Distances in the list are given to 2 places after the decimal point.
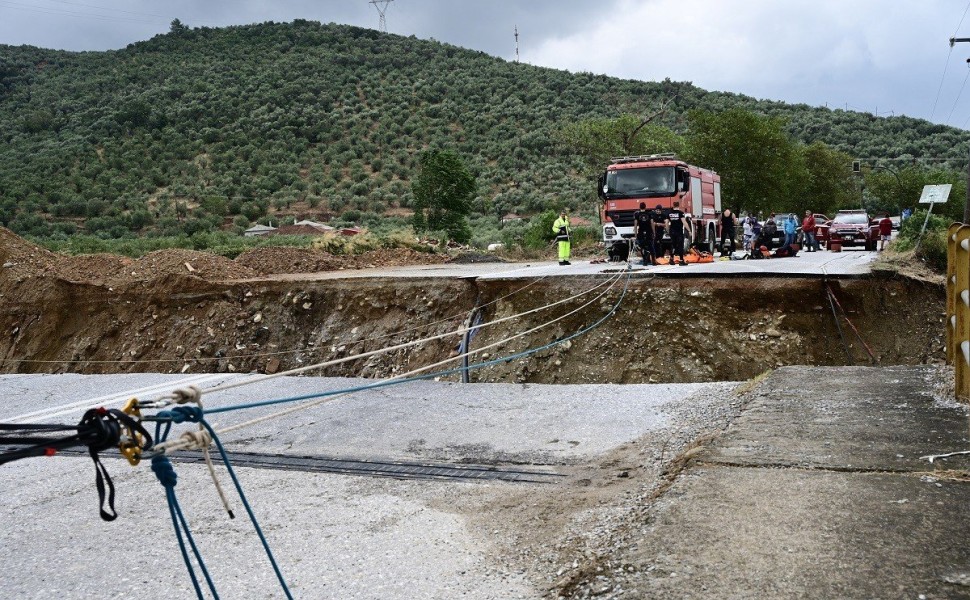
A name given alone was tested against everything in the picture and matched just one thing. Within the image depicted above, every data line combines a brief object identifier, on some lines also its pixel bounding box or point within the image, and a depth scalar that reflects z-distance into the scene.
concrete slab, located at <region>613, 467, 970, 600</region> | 3.81
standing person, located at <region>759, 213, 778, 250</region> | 25.41
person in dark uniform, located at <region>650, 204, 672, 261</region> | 19.64
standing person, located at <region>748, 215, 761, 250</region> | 25.00
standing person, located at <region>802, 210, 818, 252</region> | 28.62
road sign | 29.24
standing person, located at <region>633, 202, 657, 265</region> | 19.56
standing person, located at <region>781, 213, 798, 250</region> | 24.47
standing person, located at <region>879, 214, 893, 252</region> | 28.53
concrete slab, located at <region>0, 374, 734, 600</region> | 5.42
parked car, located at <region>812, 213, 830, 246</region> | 35.54
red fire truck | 21.69
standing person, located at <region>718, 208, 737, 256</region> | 25.83
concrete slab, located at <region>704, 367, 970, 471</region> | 5.81
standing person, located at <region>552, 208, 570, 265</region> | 22.25
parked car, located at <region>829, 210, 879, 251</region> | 31.09
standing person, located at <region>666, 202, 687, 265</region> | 20.16
